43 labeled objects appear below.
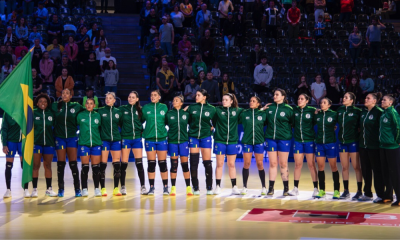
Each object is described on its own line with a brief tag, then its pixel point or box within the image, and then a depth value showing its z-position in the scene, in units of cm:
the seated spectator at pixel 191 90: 1720
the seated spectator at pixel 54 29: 1988
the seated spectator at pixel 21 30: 1925
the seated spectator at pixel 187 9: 2067
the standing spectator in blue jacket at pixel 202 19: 2059
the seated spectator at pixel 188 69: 1828
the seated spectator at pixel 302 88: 1767
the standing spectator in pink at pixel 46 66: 1772
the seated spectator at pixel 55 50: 1859
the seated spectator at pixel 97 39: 1938
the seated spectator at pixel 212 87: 1703
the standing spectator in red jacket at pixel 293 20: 2114
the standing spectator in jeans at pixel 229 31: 2081
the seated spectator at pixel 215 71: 1856
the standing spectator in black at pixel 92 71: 1819
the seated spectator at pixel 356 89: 1797
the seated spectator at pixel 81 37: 1900
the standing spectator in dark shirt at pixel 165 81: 1762
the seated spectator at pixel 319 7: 2217
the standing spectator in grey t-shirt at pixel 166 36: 1934
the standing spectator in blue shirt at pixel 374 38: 2075
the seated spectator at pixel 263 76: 1841
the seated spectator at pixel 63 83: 1691
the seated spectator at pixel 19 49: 1841
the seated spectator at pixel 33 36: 1917
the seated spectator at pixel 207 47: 1964
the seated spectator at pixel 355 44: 2083
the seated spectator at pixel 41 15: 2052
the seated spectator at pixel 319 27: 2172
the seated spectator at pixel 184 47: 1953
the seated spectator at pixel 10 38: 1887
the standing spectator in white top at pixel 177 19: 2038
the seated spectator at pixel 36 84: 1681
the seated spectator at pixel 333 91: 1764
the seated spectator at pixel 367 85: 1841
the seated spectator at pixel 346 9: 2266
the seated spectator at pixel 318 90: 1773
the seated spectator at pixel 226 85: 1741
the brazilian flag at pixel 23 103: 980
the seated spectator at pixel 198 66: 1839
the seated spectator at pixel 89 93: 1546
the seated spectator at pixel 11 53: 1794
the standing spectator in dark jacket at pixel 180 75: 1807
